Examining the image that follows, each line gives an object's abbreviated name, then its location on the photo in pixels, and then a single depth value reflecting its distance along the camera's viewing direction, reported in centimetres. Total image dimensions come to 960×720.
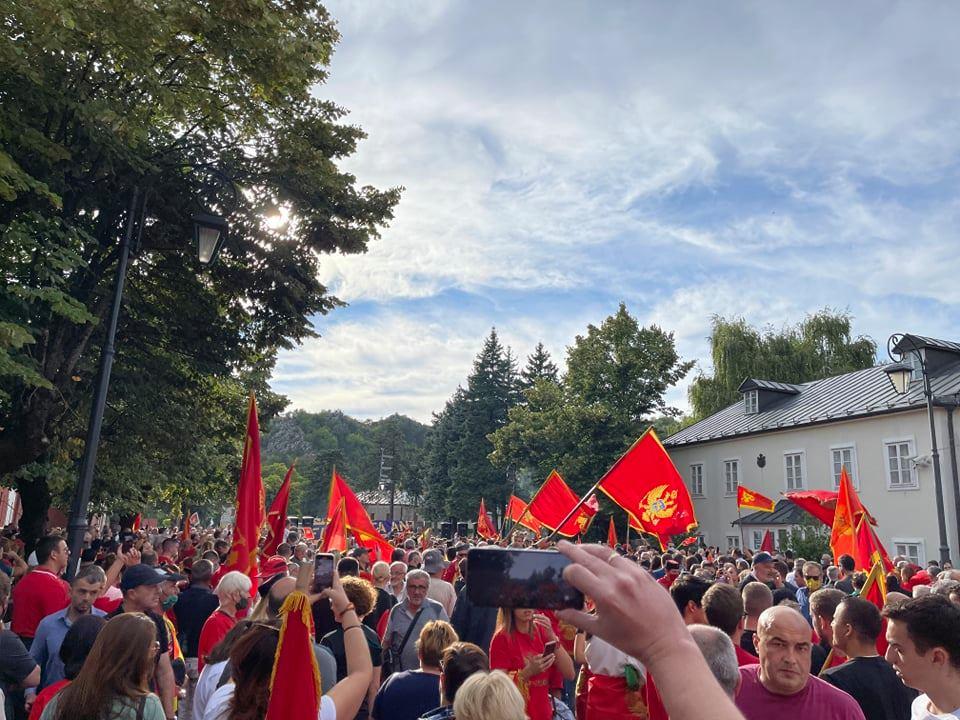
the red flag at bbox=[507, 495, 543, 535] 1981
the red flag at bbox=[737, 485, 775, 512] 2221
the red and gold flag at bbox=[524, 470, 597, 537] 1633
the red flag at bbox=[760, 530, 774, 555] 2058
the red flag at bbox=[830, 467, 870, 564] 1264
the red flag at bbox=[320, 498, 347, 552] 1432
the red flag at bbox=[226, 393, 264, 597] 821
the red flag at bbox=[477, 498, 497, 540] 2823
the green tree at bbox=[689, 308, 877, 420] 4297
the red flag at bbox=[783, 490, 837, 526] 1942
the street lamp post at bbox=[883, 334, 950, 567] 1638
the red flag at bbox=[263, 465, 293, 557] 983
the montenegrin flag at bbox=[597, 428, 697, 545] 882
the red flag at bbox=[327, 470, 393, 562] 1532
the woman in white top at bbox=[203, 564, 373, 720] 308
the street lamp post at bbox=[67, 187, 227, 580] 910
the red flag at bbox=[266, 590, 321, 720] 287
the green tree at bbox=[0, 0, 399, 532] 1048
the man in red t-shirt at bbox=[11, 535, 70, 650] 714
